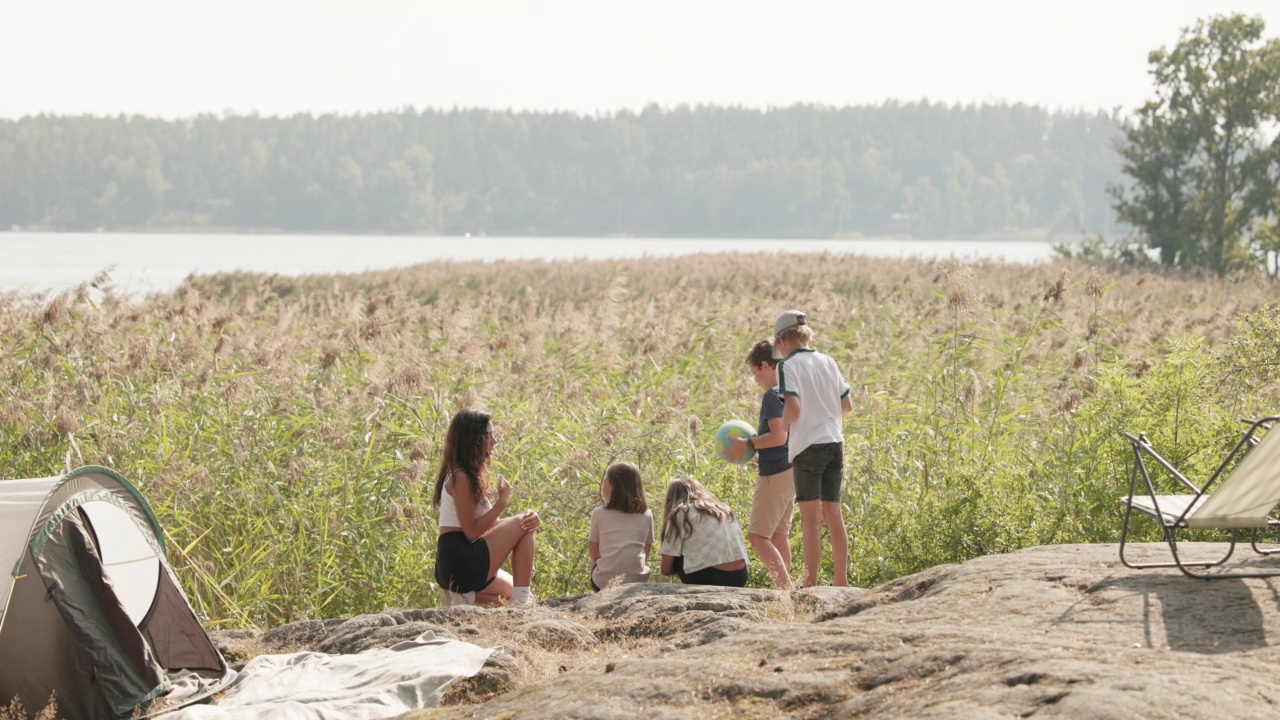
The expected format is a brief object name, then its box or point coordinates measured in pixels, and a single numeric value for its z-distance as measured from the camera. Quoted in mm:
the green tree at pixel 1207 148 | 65000
